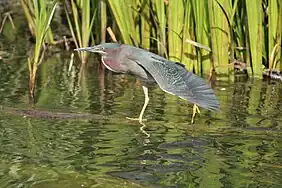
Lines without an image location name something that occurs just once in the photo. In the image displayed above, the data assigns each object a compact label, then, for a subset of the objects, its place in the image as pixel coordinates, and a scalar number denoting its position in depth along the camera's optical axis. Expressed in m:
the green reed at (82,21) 13.71
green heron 8.48
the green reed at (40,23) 10.79
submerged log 10.17
